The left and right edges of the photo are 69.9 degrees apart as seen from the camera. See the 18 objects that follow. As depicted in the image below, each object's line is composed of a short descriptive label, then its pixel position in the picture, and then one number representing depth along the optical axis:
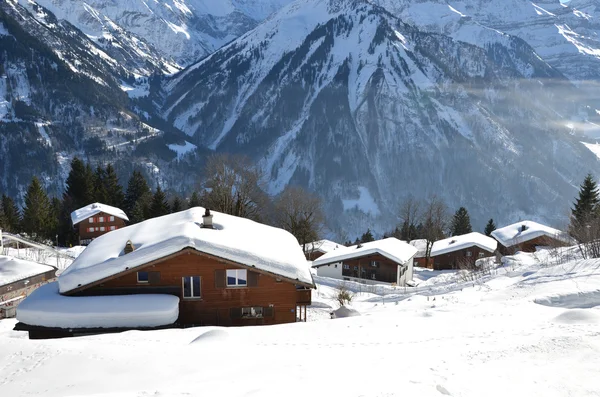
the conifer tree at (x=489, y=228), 87.69
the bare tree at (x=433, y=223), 62.09
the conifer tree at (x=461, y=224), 86.94
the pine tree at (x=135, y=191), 74.66
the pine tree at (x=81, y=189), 71.12
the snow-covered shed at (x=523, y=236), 64.69
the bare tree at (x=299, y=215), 57.38
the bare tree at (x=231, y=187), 47.50
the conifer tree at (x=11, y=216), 62.77
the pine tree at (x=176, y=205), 66.00
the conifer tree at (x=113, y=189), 74.61
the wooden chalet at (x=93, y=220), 62.84
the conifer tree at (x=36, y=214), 60.03
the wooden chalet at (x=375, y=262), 47.41
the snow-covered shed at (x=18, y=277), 31.48
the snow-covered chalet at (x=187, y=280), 19.05
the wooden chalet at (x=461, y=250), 61.31
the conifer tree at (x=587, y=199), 58.00
